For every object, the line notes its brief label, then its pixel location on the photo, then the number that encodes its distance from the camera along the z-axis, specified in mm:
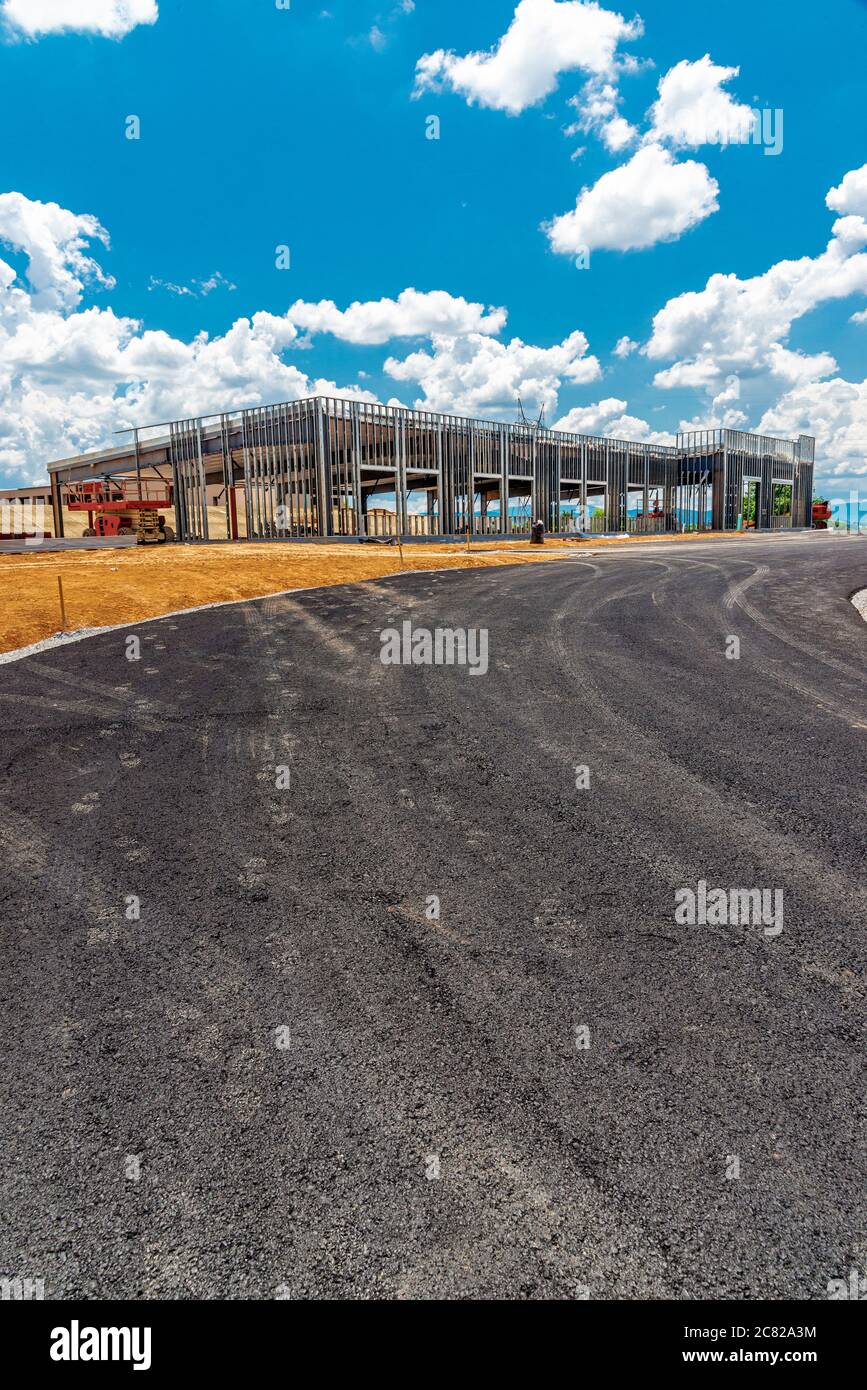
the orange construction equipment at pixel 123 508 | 40594
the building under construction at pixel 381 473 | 41125
